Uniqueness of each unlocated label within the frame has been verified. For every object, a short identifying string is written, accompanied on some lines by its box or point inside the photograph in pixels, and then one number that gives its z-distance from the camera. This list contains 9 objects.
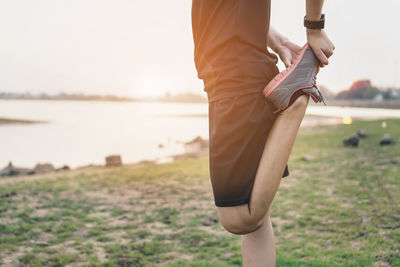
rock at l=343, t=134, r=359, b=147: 12.02
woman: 1.62
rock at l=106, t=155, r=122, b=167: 12.38
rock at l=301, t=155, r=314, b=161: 9.78
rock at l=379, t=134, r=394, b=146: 11.43
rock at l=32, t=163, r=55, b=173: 12.52
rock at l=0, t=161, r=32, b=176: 12.10
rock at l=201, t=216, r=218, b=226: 4.86
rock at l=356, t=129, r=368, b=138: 14.12
